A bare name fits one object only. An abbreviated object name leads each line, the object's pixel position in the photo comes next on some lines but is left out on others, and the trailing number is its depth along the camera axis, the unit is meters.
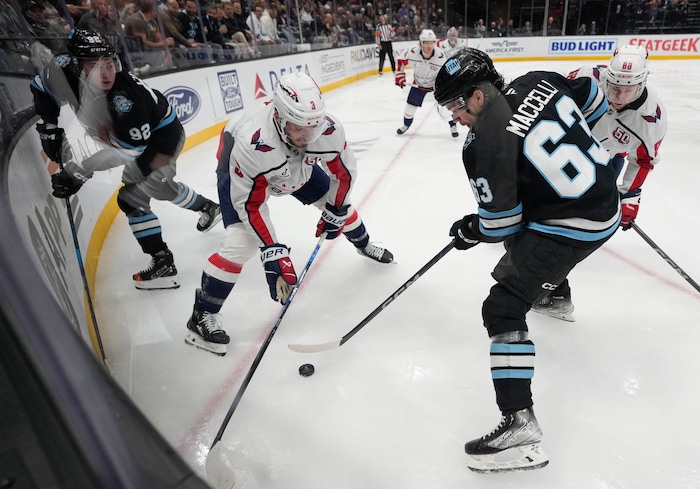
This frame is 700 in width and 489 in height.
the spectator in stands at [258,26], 6.96
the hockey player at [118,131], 2.07
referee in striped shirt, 10.92
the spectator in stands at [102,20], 3.65
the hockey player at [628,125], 2.03
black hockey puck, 1.78
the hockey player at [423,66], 5.30
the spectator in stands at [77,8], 3.55
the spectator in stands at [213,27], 5.99
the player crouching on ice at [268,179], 1.66
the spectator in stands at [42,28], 2.56
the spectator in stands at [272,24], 7.61
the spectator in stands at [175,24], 5.27
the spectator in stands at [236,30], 6.54
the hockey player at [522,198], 1.25
